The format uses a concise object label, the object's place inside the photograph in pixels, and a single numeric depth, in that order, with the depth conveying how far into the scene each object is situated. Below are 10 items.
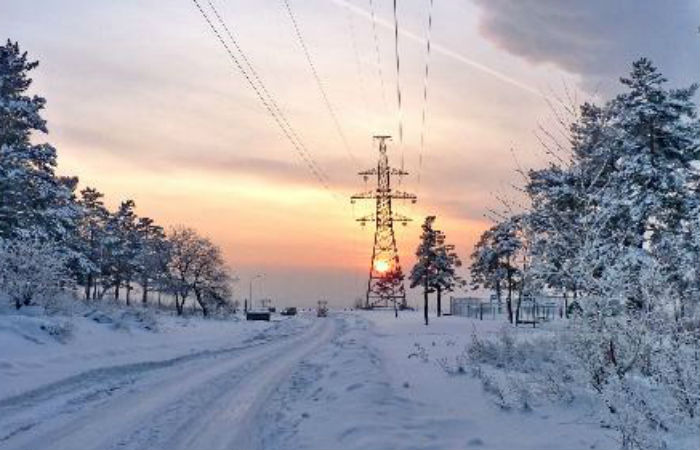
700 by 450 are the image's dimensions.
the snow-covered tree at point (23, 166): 40.41
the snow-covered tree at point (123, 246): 78.56
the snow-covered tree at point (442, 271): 80.34
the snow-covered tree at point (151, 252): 88.90
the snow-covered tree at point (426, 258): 75.38
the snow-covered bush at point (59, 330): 24.86
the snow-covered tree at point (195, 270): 89.88
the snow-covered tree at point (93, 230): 75.06
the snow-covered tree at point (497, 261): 68.38
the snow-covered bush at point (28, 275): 30.64
